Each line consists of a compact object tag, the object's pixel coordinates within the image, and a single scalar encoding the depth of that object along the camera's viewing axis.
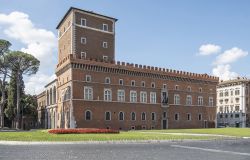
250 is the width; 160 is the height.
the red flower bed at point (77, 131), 38.50
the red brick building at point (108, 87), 59.53
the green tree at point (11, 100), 74.75
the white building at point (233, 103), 102.88
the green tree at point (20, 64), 68.25
